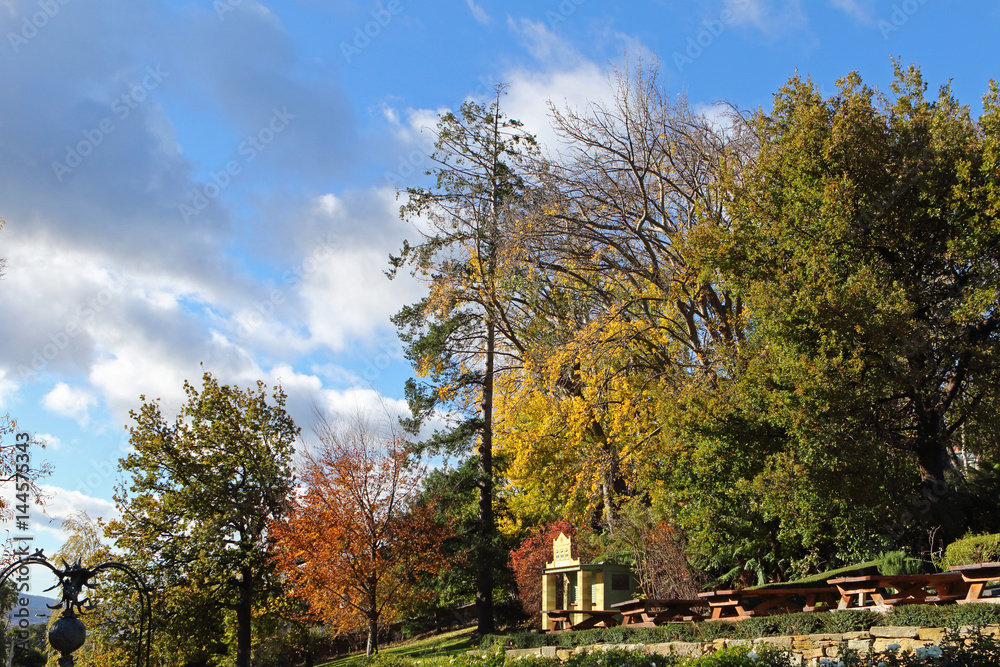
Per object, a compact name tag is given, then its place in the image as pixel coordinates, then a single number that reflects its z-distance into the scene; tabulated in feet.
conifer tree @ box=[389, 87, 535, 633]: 74.69
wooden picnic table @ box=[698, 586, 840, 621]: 34.88
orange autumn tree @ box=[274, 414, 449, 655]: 55.06
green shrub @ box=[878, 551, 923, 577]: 42.04
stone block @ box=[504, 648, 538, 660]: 38.95
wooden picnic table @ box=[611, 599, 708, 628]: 38.50
